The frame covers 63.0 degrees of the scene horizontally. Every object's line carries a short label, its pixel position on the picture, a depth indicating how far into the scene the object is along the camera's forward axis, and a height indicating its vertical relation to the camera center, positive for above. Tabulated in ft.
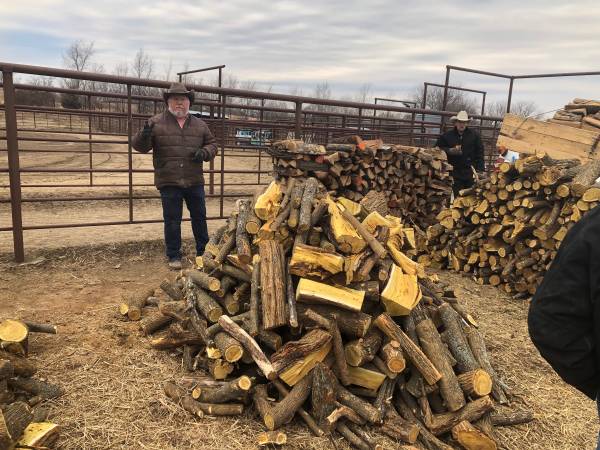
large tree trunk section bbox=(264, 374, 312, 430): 9.36 -5.31
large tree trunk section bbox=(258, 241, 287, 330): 10.20 -3.34
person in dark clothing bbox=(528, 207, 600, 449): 4.99 -1.78
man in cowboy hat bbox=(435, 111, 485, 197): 25.53 -0.62
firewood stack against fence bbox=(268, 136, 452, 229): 20.35 -1.71
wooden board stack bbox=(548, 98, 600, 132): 22.94 +1.24
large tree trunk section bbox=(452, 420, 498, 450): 9.29 -5.65
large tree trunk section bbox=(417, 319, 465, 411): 10.00 -4.81
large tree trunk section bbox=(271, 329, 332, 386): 9.72 -4.47
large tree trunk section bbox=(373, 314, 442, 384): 10.11 -4.42
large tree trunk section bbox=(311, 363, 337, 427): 9.54 -5.05
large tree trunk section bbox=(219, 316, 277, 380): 9.69 -4.46
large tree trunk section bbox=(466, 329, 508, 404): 11.18 -5.27
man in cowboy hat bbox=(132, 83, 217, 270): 17.33 -0.97
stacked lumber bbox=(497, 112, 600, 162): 22.09 +0.06
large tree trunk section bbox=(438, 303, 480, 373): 11.21 -4.78
